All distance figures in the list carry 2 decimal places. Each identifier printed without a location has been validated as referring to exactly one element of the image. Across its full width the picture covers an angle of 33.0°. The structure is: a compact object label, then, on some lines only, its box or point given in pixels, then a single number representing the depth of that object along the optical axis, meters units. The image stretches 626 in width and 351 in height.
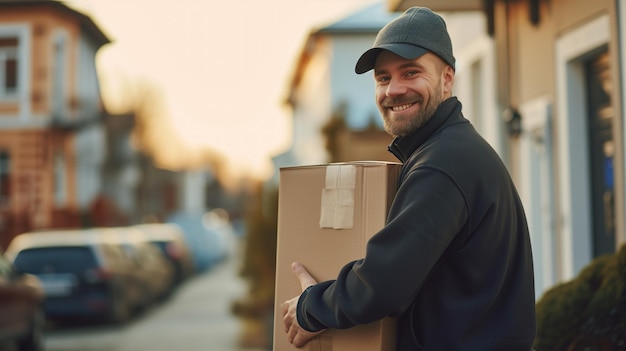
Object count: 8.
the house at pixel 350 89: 13.88
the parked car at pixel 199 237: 41.44
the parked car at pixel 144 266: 22.12
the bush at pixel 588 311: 4.98
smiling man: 2.78
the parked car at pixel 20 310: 12.99
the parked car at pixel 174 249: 31.25
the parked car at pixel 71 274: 17.72
